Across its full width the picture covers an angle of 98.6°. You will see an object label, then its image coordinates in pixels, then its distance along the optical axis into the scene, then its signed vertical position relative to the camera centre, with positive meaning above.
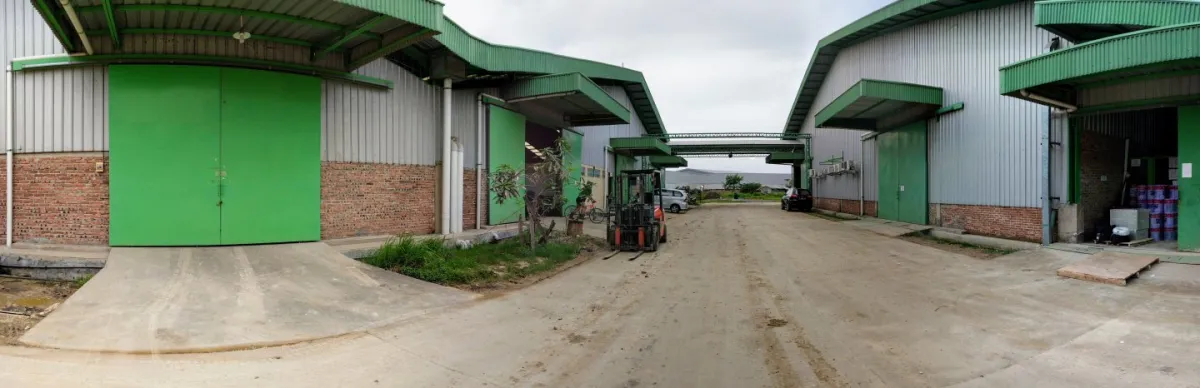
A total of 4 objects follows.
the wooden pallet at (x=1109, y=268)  7.60 -1.18
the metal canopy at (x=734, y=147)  42.55 +3.92
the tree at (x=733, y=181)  74.38 +1.76
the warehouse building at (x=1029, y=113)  9.41 +1.95
